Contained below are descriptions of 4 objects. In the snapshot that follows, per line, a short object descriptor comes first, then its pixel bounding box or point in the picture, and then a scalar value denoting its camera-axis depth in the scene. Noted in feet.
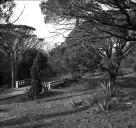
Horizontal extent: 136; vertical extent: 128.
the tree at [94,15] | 28.60
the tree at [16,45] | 101.61
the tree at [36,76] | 57.11
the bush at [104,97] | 32.48
